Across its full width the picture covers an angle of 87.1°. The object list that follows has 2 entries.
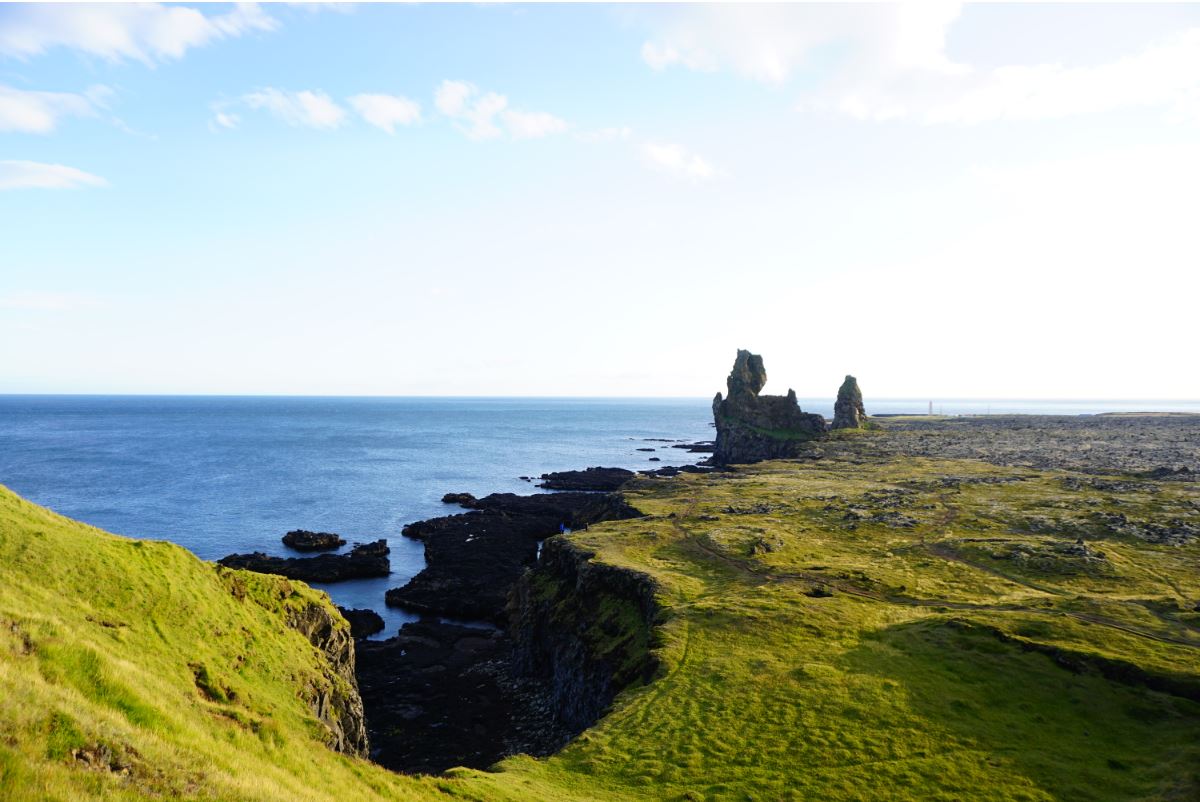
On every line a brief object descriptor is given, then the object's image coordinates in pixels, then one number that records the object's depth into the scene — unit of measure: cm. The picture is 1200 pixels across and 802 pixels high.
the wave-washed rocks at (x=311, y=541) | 9388
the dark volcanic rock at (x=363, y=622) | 6594
